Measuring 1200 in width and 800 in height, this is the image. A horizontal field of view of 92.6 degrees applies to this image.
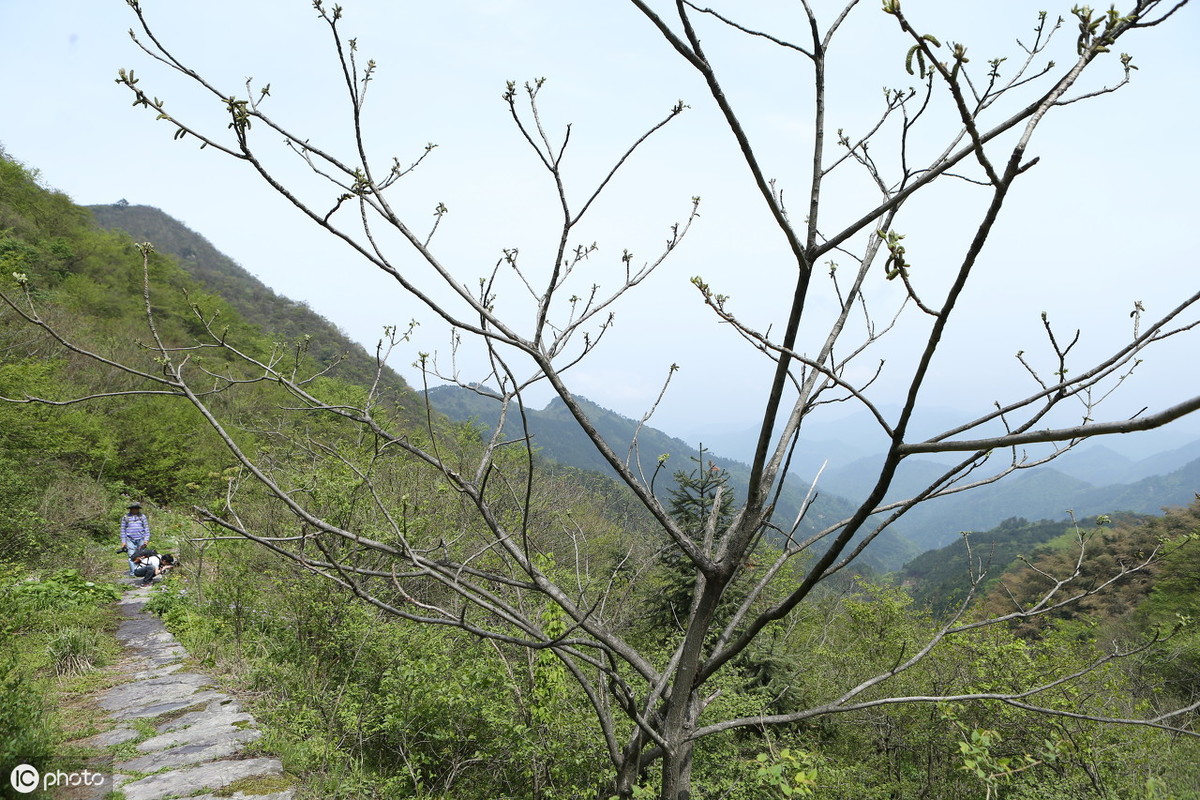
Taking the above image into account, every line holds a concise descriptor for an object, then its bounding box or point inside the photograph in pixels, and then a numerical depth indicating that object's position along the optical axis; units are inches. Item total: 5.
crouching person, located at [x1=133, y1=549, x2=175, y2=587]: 361.7
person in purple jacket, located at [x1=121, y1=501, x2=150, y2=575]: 385.7
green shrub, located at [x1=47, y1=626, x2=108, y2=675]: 216.5
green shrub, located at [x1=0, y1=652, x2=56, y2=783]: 130.2
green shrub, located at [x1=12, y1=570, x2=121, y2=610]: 261.0
